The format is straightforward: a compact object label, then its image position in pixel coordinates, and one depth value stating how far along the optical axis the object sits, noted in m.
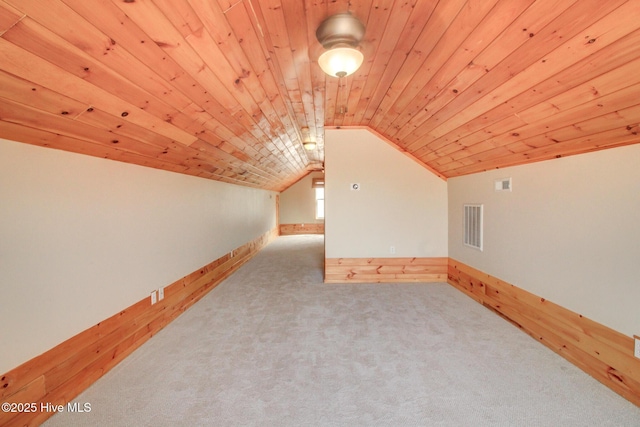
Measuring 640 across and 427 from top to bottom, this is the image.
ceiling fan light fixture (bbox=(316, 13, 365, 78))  1.49
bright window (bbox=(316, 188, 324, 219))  10.33
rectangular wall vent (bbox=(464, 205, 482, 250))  3.34
